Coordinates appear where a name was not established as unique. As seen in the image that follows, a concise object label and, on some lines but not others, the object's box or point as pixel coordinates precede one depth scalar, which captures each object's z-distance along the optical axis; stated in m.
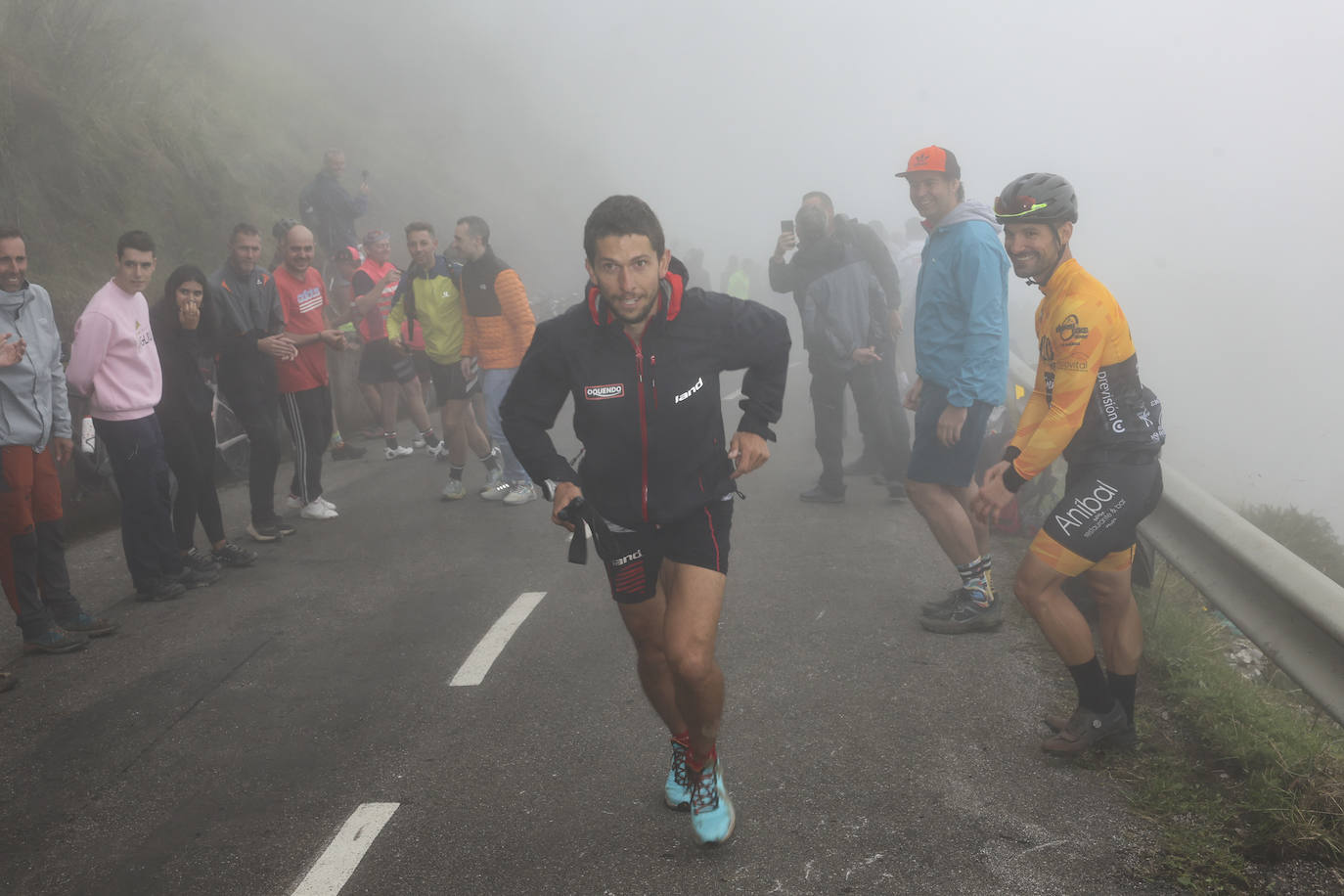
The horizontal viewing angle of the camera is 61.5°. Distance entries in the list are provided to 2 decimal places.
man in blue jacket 5.65
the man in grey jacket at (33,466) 5.85
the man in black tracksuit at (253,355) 7.95
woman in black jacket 7.36
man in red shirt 8.67
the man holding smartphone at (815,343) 8.85
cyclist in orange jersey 4.04
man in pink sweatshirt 6.60
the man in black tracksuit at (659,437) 3.57
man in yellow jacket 9.27
